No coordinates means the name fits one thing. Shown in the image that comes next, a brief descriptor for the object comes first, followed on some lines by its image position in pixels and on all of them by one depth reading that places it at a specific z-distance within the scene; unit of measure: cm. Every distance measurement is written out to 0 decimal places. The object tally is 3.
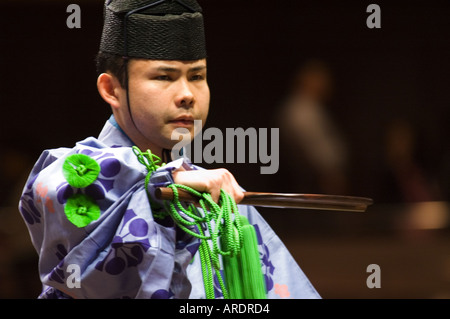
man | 290
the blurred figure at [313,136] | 623
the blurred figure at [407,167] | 668
